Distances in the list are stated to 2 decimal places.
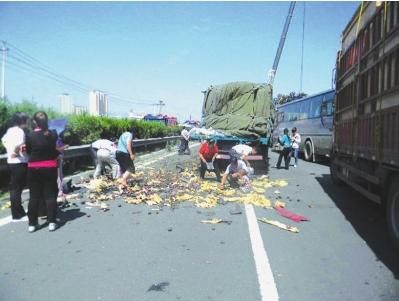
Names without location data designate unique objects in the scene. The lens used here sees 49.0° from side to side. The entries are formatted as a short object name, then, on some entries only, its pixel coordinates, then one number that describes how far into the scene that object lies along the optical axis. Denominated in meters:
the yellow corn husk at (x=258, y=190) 10.85
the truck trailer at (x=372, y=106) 6.08
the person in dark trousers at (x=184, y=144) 22.89
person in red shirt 12.49
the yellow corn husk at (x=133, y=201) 9.16
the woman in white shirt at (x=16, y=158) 7.24
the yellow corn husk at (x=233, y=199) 9.63
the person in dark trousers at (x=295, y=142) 18.47
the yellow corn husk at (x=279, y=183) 12.16
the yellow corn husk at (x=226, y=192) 10.29
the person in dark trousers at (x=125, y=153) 11.02
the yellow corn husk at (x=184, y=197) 9.58
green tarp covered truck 14.50
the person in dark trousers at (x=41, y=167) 6.72
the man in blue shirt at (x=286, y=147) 16.83
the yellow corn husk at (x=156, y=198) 9.26
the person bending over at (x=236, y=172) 11.31
